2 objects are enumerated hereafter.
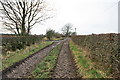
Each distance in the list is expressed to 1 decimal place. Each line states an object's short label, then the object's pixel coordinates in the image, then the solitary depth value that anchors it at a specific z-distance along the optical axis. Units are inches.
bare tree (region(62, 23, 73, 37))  3508.4
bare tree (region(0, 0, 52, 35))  970.1
